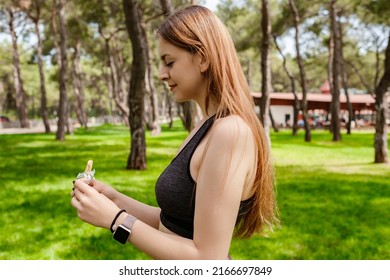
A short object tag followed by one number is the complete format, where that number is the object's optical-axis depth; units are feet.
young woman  5.40
